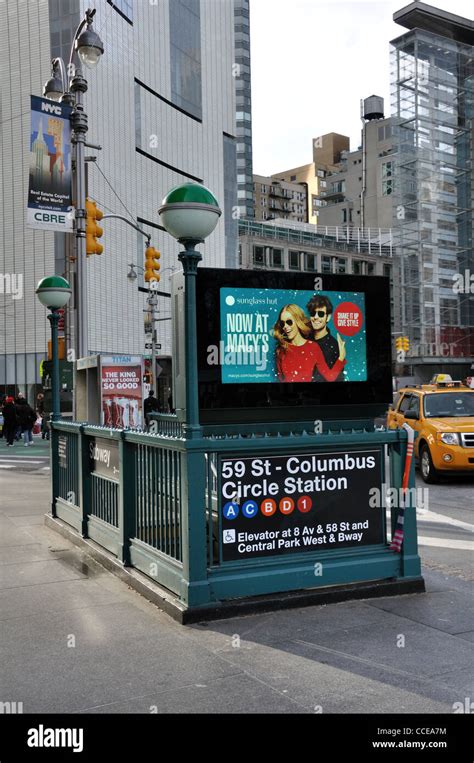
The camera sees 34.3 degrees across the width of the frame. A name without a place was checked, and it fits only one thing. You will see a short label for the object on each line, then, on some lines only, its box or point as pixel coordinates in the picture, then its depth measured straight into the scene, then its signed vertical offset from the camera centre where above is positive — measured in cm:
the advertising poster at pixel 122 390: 1675 -9
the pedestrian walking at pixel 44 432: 2950 -173
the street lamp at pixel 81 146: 1327 +433
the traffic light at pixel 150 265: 2261 +355
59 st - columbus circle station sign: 570 -92
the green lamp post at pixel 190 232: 541 +109
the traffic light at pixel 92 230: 1420 +296
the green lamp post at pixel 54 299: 984 +115
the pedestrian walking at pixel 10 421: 2570 -112
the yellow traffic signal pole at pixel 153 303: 3037 +349
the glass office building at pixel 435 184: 6532 +1738
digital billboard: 653 +34
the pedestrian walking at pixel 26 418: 2556 -102
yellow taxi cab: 1316 -78
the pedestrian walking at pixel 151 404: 2223 -55
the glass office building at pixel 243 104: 10531 +4011
